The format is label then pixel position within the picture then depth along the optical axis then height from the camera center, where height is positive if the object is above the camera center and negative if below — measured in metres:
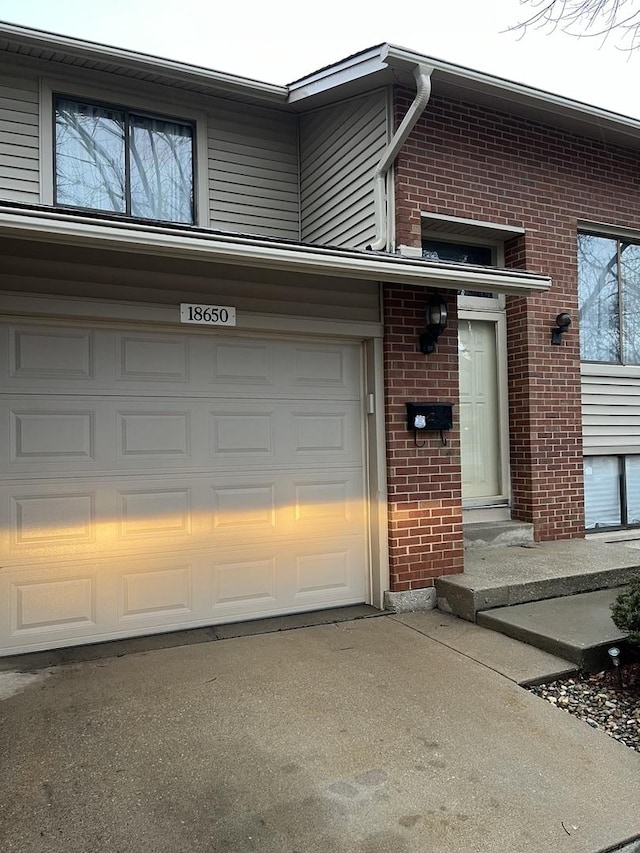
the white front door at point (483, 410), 6.44 +0.23
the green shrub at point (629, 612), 3.76 -1.13
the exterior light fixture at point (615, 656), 3.80 -1.38
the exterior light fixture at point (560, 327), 6.38 +1.07
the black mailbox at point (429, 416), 5.16 +0.14
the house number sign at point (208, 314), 4.50 +0.90
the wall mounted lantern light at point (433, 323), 5.14 +0.92
